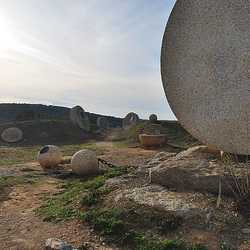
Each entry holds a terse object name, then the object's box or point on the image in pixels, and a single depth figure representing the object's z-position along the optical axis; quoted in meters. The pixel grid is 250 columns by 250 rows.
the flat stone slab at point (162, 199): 3.11
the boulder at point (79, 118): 26.64
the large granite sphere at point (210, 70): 3.83
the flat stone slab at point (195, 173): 3.49
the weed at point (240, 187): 3.04
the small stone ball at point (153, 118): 23.16
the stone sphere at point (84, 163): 7.06
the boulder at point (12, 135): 16.75
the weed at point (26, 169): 8.04
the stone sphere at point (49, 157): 8.47
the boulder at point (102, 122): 41.84
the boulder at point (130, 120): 32.45
